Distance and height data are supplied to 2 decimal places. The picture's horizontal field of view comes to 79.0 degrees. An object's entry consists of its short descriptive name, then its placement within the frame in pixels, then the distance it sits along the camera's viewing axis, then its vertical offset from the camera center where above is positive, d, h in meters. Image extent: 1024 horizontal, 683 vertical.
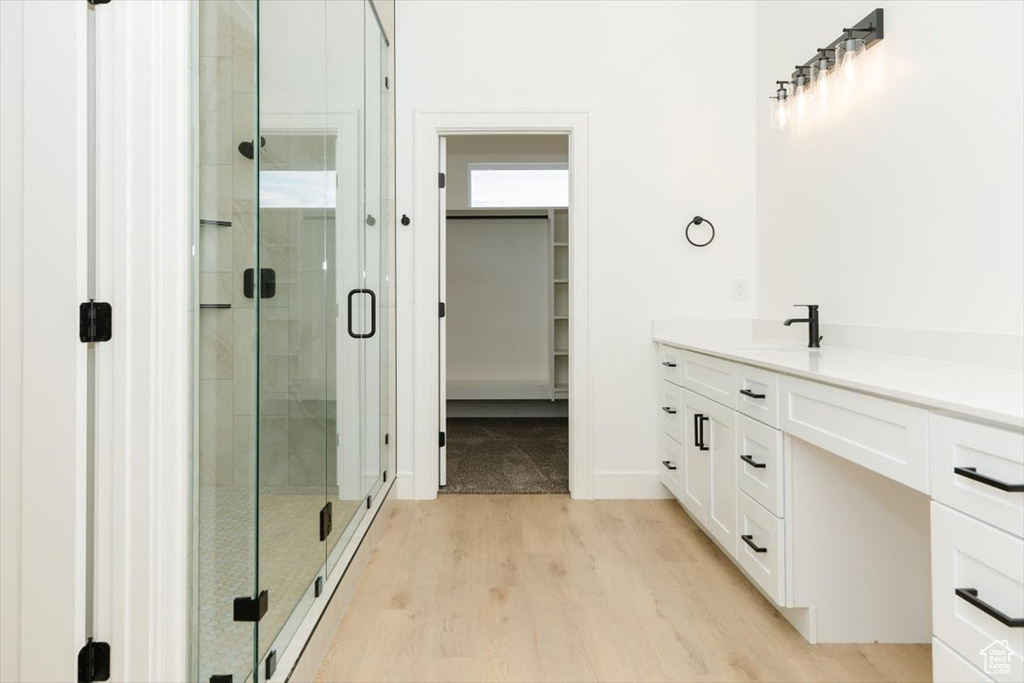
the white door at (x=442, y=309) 3.43 +0.21
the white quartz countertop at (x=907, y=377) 1.14 -0.08
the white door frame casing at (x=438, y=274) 3.35 +0.40
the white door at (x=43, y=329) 1.12 +0.03
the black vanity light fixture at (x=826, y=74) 2.35 +1.16
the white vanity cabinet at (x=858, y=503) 1.06 -0.42
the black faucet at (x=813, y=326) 2.60 +0.08
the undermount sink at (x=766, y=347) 2.53 -0.01
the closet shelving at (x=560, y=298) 5.69 +0.45
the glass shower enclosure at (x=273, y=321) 1.28 +0.07
